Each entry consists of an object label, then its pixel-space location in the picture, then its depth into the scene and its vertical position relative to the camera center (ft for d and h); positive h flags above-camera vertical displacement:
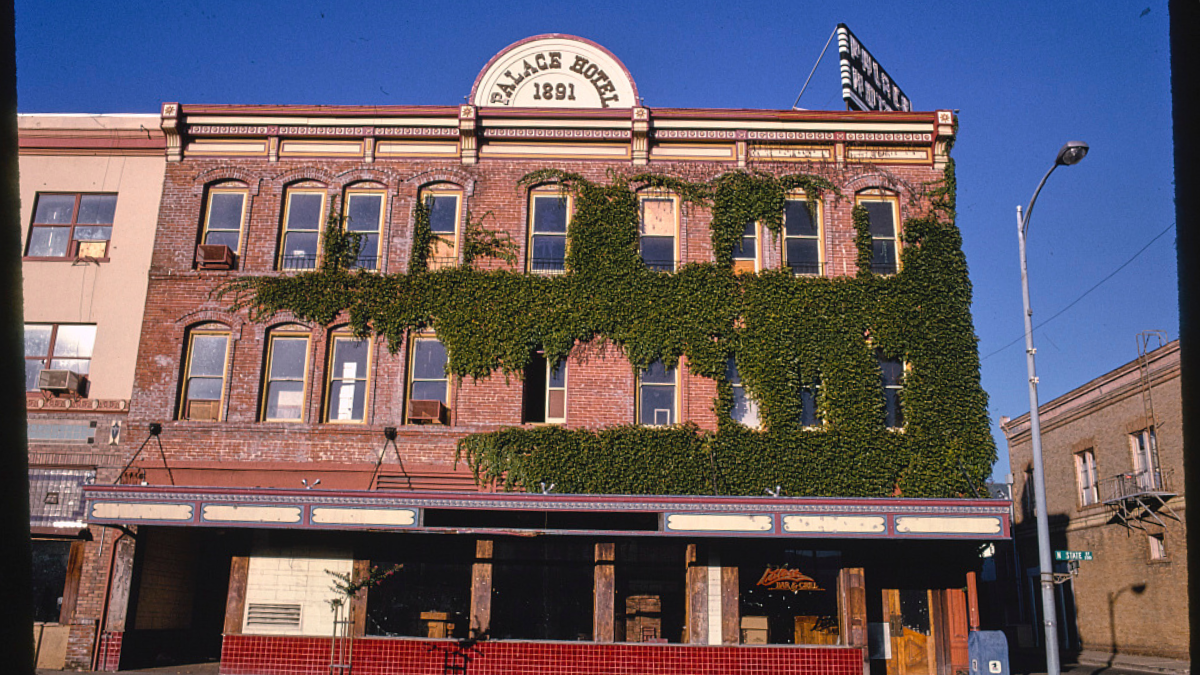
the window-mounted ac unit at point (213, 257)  72.64 +24.16
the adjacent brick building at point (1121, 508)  97.42 +10.54
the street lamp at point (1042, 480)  56.03 +7.44
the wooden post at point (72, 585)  67.15 -0.27
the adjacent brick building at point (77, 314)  68.64 +19.96
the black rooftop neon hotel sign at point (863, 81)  86.69 +47.59
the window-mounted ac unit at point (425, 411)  68.80 +12.43
